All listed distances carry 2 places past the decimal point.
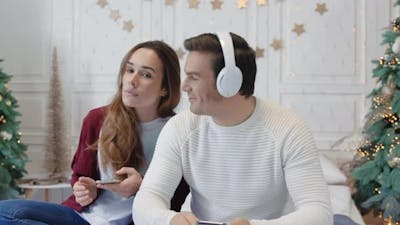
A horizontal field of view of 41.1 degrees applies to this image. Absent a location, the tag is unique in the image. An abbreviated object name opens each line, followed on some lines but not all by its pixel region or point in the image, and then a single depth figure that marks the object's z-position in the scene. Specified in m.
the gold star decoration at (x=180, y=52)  3.86
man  1.32
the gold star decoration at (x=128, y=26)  3.95
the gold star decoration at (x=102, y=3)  3.98
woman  1.67
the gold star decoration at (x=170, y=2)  3.92
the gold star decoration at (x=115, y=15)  3.97
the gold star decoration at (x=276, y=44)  3.78
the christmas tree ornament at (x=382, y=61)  3.14
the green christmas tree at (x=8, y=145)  3.41
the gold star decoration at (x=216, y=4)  3.84
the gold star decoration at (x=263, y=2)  3.81
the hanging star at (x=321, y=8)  3.73
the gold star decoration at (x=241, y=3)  3.82
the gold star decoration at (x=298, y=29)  3.76
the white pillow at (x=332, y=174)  3.14
